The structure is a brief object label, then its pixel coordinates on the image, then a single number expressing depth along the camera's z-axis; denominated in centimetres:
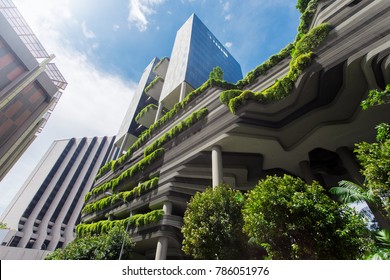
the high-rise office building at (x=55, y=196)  7419
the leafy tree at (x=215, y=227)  1304
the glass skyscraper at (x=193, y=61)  4262
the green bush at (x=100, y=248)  2003
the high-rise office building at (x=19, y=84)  2972
